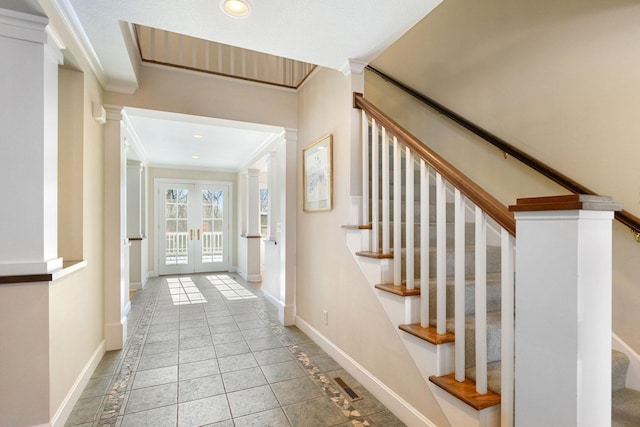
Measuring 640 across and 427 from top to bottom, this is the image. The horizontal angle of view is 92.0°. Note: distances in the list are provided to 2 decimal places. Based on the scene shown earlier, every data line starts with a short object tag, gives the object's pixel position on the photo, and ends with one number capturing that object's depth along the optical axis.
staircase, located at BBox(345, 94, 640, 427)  1.30
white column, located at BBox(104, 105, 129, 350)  2.74
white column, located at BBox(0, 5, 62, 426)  1.53
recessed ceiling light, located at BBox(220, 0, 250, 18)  1.70
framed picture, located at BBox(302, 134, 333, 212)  2.62
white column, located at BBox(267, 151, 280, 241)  4.55
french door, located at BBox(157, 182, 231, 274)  6.70
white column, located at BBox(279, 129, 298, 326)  3.38
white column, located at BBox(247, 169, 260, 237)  6.23
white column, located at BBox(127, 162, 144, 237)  5.27
